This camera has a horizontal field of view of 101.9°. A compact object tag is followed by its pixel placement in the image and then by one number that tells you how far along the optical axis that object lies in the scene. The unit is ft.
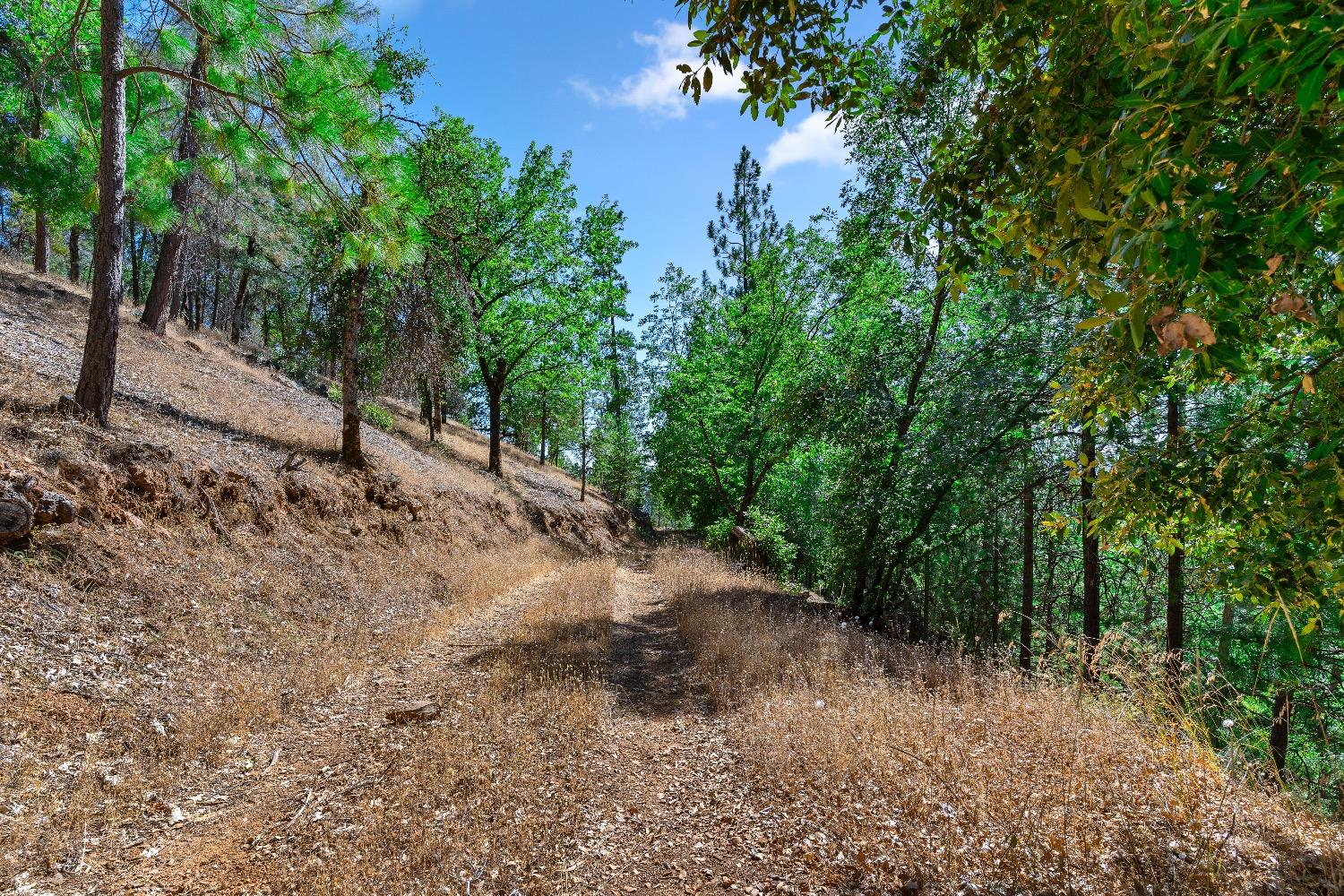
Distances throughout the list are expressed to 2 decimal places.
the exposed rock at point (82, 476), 19.21
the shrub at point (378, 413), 46.57
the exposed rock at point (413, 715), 17.30
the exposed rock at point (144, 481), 21.26
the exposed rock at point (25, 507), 16.34
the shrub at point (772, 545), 55.36
